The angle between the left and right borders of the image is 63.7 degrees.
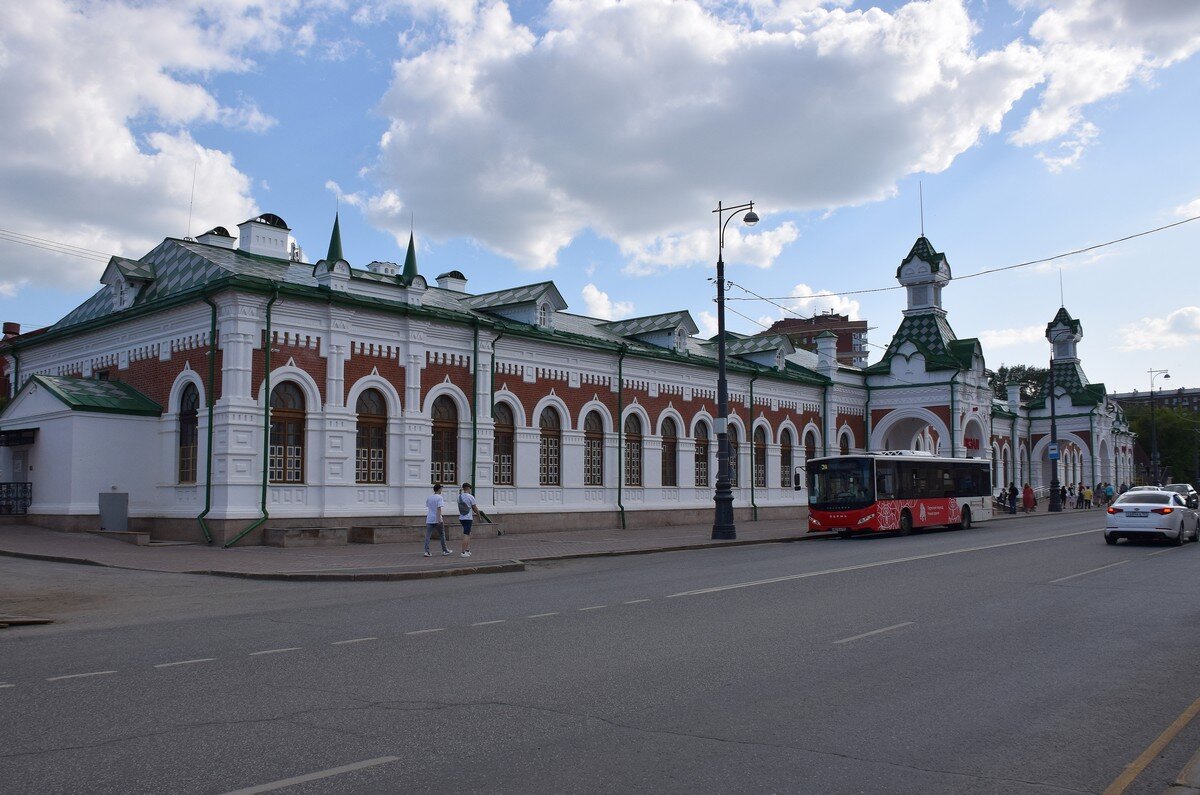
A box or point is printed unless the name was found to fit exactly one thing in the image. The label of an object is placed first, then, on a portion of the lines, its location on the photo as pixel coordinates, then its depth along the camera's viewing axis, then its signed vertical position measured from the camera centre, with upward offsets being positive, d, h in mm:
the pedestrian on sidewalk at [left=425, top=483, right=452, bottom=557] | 20691 -867
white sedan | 23609 -1260
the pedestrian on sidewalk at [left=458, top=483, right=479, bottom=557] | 20703 -867
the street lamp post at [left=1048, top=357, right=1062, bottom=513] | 50500 -680
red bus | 29500 -725
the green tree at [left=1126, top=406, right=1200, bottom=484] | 98750 +2571
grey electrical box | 23844 -765
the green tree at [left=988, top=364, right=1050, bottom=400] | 100500 +9958
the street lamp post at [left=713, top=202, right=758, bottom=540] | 26719 +274
